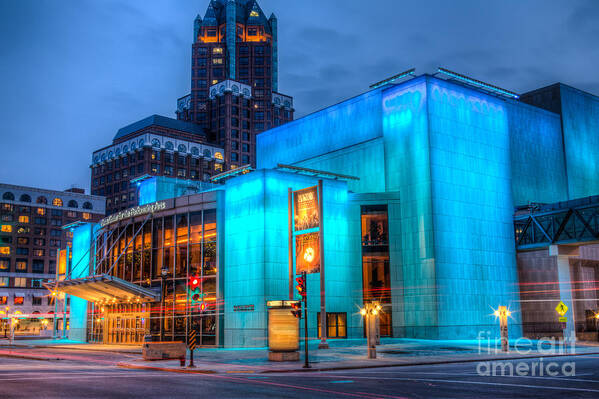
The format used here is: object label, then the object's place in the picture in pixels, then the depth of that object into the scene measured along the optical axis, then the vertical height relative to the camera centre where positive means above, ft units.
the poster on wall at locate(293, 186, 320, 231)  159.63 +23.72
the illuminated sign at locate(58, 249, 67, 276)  265.95 +17.30
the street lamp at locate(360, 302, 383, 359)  116.47 -5.84
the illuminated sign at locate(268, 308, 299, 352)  112.37 -6.38
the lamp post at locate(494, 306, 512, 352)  132.36 -7.56
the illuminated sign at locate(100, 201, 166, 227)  199.11 +30.53
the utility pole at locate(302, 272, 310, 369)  98.45 -10.70
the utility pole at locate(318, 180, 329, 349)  145.59 +5.37
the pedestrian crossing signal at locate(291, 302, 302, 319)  104.68 -2.14
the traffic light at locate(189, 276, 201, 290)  106.93 +3.25
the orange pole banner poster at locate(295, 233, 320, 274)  153.58 +11.51
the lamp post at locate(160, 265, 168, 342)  135.05 +5.77
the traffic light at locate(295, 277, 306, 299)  106.62 +2.01
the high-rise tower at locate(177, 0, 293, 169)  553.23 +211.67
